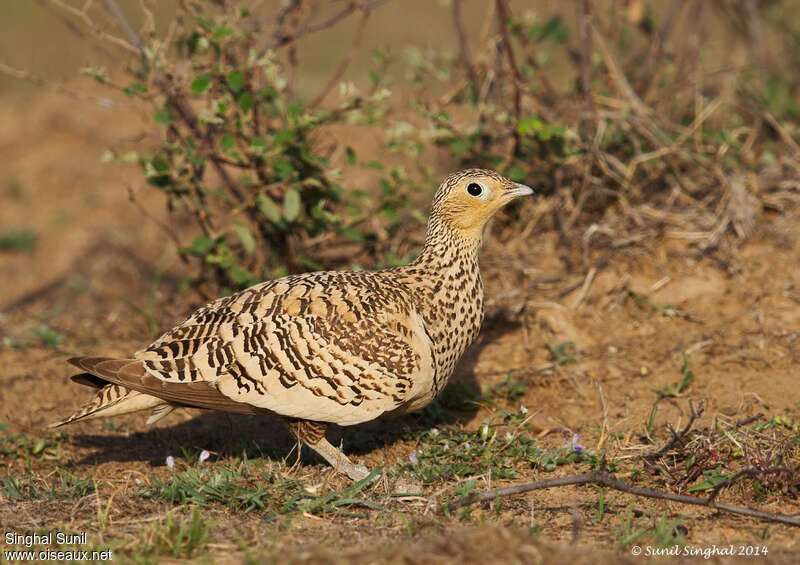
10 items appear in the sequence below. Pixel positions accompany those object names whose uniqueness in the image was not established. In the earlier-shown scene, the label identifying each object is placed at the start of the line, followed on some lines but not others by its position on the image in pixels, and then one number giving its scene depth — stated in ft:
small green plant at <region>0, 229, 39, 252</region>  56.44
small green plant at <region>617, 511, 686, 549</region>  22.82
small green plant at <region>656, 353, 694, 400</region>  34.12
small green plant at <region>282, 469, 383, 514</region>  25.41
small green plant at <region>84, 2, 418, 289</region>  35.83
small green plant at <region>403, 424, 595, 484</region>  28.35
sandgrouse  28.30
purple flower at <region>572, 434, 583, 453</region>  28.68
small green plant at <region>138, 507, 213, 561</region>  22.48
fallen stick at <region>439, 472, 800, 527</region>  24.54
